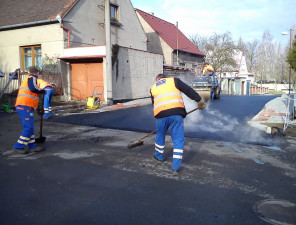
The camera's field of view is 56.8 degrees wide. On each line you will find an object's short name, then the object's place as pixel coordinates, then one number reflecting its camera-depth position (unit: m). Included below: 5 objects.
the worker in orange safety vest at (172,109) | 4.70
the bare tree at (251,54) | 59.75
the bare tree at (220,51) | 36.78
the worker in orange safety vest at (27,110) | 5.69
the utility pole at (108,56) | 14.63
